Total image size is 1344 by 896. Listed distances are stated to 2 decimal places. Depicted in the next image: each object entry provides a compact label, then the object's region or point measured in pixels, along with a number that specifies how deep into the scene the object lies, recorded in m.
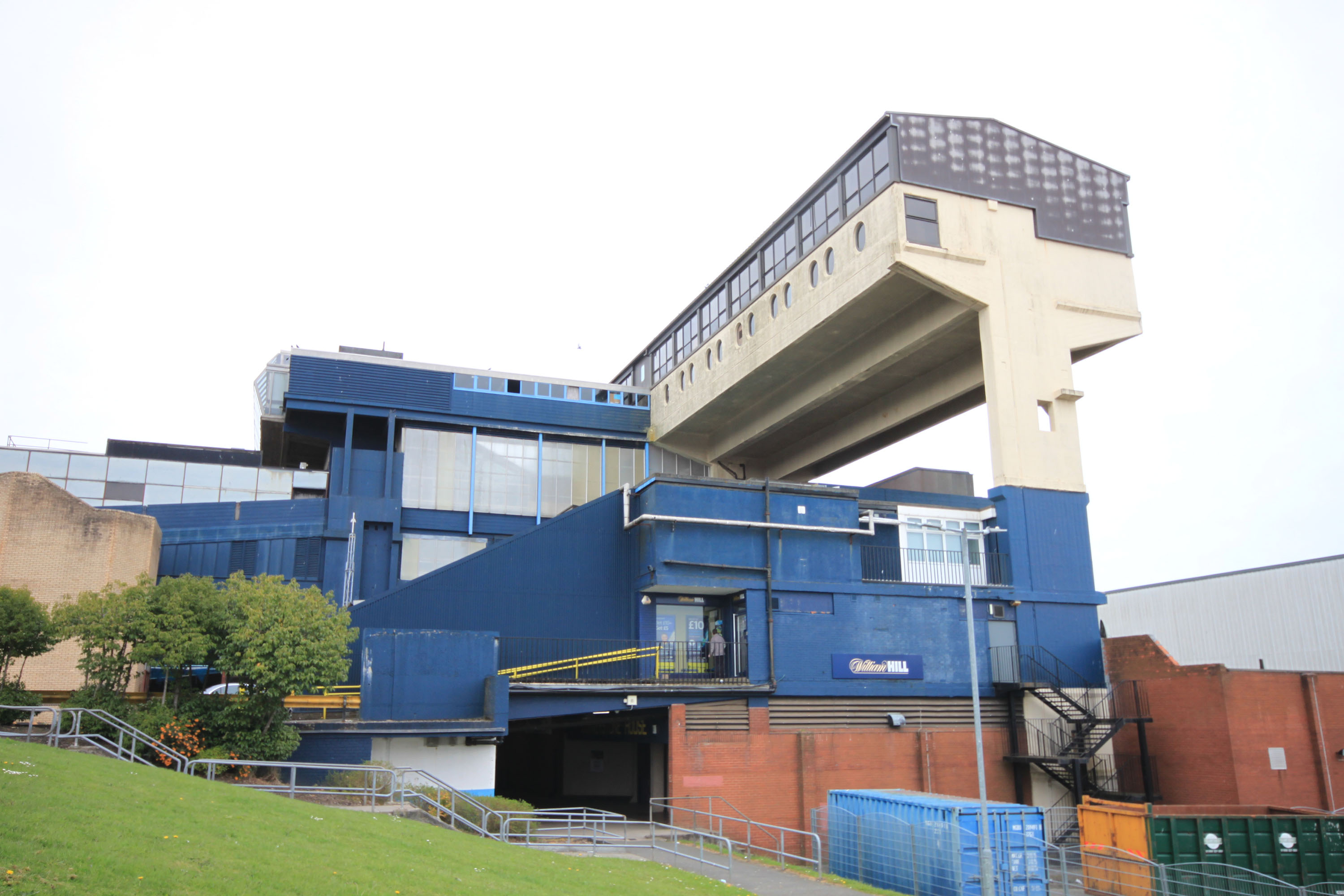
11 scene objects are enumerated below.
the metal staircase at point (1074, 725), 32.19
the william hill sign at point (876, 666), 33.81
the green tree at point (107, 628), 23.38
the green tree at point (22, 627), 24.34
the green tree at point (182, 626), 22.95
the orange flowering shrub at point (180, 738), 21.97
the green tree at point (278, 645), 22.89
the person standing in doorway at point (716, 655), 33.34
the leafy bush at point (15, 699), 23.11
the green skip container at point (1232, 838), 23.28
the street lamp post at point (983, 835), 19.00
